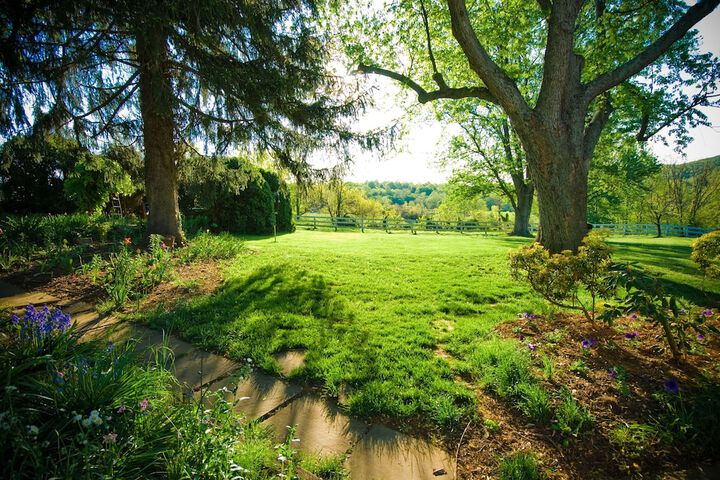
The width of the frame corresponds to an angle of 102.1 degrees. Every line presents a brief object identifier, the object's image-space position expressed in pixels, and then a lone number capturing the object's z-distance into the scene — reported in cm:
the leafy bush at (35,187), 1216
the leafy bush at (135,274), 405
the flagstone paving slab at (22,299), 386
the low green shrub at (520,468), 168
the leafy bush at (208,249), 636
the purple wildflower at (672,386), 203
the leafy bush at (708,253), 379
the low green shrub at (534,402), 214
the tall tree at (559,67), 495
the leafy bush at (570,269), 320
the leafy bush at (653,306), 235
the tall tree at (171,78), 433
